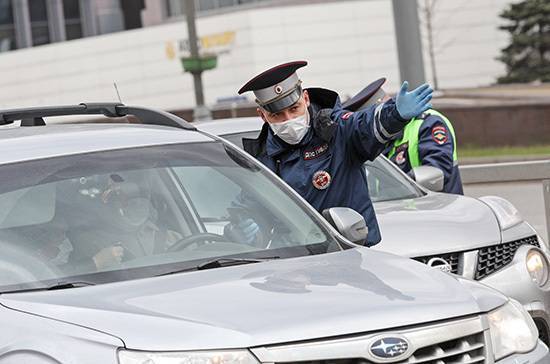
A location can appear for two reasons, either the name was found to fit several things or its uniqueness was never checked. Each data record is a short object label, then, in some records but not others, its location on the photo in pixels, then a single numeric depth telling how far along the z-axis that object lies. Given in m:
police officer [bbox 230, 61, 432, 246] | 13.61
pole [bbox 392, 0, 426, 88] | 29.53
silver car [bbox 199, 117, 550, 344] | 15.33
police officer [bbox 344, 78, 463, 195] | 19.60
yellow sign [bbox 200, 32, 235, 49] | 135.10
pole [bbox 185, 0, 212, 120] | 73.22
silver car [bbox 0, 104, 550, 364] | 8.86
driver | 10.53
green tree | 121.62
